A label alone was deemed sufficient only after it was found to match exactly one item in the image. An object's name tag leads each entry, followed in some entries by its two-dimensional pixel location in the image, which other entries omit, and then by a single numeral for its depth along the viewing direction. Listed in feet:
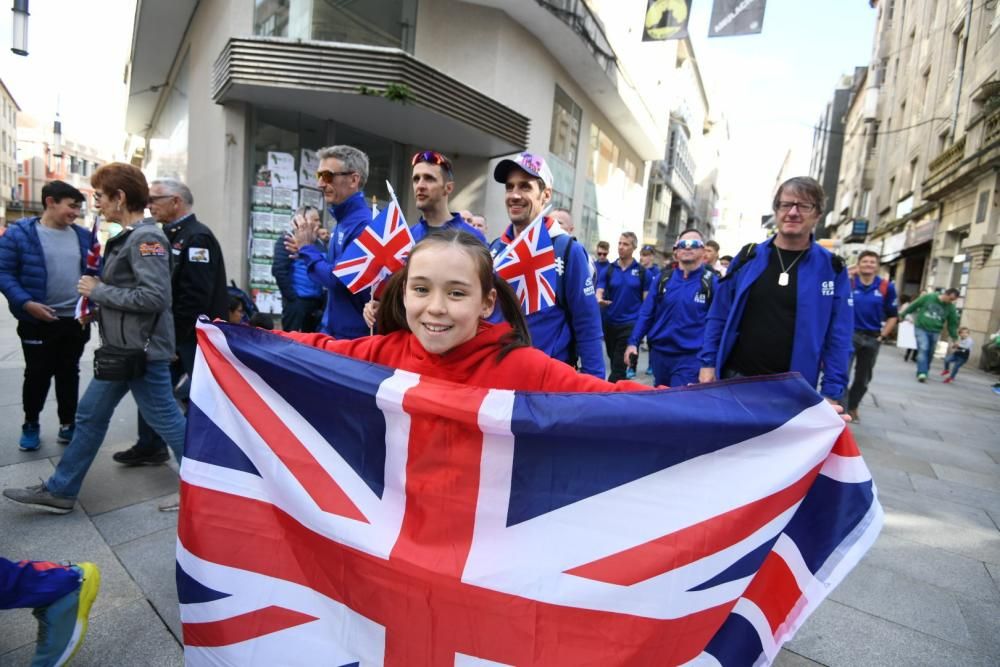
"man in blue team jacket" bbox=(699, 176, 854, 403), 9.93
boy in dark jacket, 12.10
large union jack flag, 5.09
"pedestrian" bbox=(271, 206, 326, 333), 15.70
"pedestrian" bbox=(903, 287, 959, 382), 33.68
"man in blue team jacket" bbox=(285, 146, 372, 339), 9.69
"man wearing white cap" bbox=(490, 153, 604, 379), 8.64
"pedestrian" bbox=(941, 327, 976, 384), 35.99
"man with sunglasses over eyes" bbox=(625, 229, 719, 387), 15.35
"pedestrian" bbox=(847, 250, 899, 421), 21.93
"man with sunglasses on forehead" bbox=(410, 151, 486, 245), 9.04
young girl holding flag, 5.44
